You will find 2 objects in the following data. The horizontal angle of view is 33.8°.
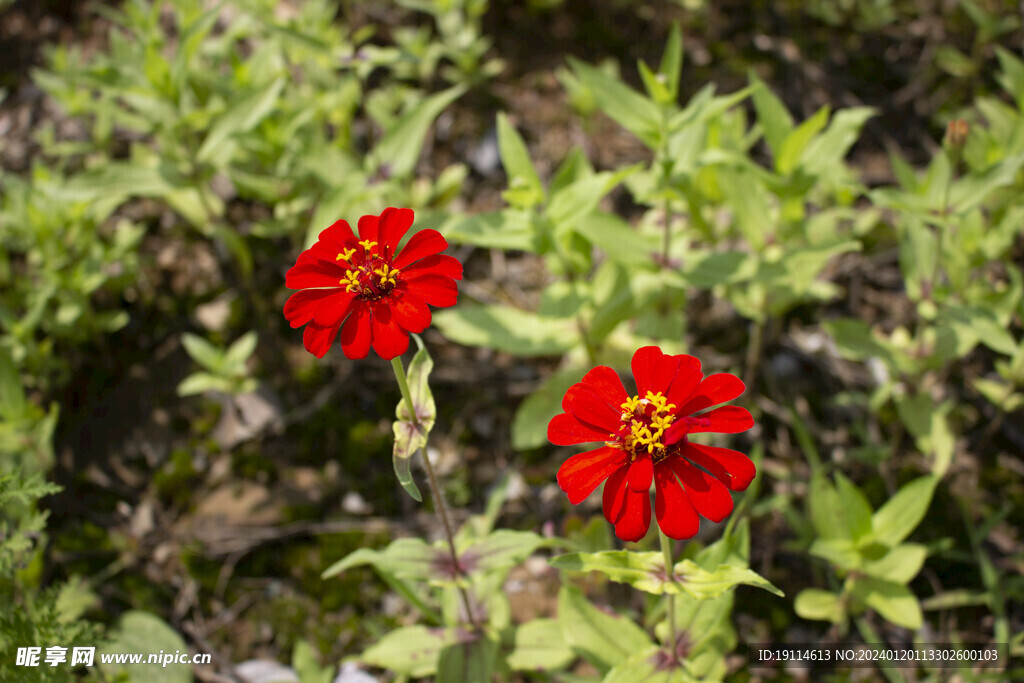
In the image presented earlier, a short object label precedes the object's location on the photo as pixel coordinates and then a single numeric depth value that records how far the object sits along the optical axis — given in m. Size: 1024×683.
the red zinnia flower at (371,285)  0.47
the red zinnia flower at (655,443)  0.45
